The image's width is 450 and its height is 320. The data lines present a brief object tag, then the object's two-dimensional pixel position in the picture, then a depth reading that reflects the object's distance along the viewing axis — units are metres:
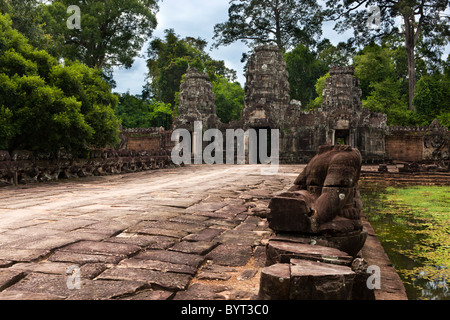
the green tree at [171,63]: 34.69
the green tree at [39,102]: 9.22
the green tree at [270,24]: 33.66
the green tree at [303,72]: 38.03
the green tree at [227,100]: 33.41
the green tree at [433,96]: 25.25
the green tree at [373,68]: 34.00
